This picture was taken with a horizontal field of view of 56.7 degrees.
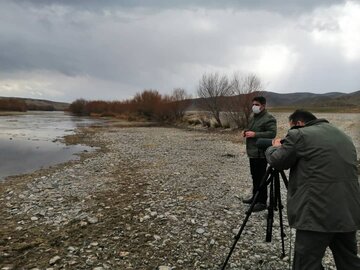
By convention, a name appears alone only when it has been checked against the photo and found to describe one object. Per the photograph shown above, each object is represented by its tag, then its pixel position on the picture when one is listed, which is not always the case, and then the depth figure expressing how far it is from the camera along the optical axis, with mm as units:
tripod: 4793
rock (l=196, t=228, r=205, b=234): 6625
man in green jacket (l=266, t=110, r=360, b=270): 3561
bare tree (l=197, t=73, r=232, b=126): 45531
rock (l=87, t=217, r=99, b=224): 7355
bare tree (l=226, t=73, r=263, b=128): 38469
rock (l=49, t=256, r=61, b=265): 5516
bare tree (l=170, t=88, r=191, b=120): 64312
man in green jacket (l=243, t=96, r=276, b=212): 7207
